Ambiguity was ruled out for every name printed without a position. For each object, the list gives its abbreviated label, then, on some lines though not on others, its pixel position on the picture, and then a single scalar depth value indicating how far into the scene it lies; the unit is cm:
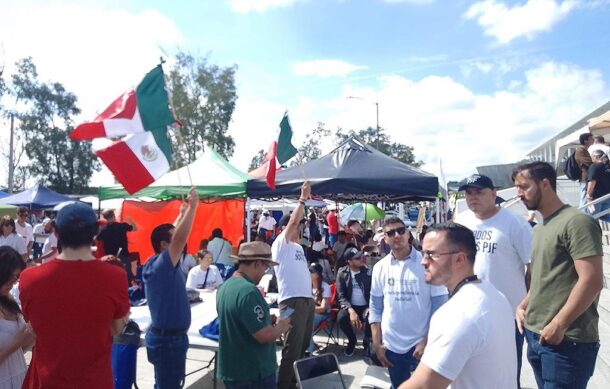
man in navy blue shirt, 328
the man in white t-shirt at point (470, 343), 166
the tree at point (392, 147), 6069
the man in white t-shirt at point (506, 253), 335
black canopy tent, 794
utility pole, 3519
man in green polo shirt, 300
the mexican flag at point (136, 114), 386
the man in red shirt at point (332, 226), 1537
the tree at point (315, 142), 4828
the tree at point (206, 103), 3838
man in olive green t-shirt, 249
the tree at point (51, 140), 4253
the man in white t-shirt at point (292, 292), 484
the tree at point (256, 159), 4316
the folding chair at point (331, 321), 675
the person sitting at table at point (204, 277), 705
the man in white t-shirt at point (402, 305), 353
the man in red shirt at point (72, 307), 228
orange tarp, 1130
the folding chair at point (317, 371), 415
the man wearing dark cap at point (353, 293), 648
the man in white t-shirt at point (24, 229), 1195
